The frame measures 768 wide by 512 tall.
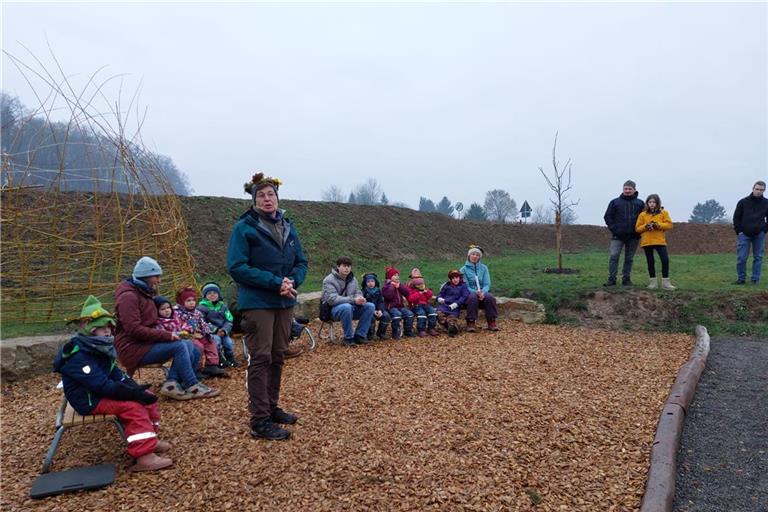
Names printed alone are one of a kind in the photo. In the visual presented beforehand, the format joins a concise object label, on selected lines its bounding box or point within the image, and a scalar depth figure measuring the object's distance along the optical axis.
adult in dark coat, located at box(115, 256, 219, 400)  3.93
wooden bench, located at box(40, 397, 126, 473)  3.09
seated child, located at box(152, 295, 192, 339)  4.48
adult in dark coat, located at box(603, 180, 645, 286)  8.43
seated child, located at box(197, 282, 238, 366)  5.32
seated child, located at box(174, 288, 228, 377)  4.95
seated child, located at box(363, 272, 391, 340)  6.68
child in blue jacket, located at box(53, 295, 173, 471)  3.06
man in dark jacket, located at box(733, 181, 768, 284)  8.56
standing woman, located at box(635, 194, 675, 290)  8.09
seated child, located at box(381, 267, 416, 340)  6.82
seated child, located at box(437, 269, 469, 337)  7.18
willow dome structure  5.91
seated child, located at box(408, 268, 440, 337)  7.04
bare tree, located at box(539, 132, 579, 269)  12.39
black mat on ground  2.80
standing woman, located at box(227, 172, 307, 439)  3.44
